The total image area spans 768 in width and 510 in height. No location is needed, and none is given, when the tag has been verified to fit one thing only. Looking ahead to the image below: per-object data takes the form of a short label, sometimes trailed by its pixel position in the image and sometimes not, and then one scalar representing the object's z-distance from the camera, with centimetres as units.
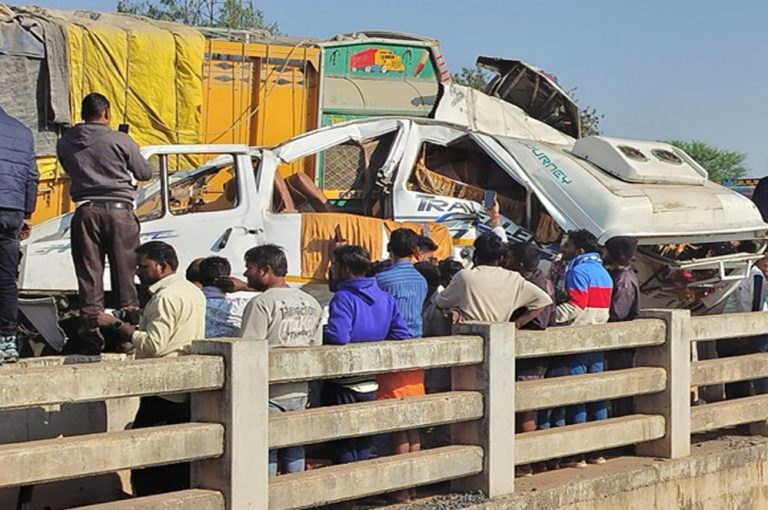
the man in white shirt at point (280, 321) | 1010
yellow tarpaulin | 2249
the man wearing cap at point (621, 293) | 1439
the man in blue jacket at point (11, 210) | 1063
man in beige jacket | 986
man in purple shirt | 1075
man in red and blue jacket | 1351
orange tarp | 1618
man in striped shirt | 1117
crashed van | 1609
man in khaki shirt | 1194
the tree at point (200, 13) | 6232
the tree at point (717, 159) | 9282
